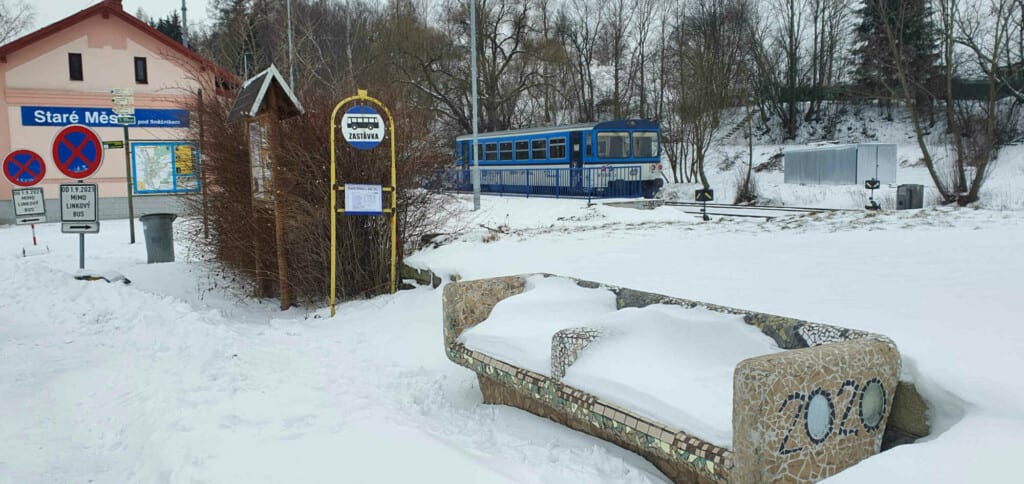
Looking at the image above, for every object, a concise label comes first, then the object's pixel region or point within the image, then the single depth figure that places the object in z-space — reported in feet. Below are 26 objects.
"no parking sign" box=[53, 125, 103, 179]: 34.88
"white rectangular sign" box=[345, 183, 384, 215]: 26.48
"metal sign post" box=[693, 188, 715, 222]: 55.11
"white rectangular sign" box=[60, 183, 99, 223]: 35.86
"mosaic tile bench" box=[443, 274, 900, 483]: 9.03
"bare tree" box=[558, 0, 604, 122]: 157.17
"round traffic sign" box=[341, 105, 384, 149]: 26.14
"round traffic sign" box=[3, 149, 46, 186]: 38.37
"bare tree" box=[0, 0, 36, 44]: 161.89
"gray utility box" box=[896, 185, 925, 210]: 56.80
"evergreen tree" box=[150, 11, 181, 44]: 189.14
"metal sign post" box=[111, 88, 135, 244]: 45.78
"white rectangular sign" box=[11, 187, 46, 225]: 42.52
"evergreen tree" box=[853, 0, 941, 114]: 103.71
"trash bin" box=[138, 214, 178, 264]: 41.01
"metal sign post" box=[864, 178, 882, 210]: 58.69
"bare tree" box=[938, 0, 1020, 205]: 60.59
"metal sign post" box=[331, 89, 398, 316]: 26.20
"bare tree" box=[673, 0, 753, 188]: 97.09
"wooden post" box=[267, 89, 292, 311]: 27.68
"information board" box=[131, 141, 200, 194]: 74.54
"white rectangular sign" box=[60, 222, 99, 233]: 36.14
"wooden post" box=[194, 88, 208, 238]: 34.65
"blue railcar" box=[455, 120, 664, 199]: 79.77
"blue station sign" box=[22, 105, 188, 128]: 71.77
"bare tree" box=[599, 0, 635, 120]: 152.76
